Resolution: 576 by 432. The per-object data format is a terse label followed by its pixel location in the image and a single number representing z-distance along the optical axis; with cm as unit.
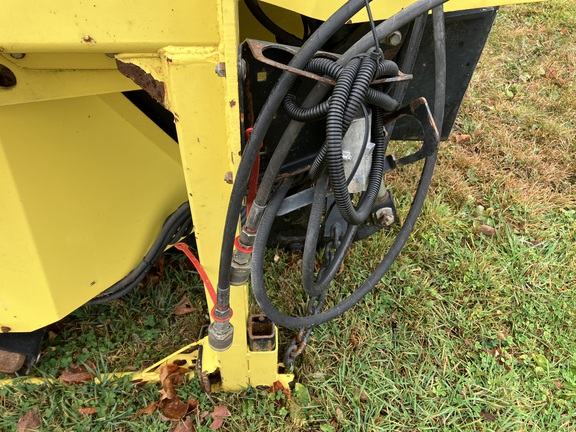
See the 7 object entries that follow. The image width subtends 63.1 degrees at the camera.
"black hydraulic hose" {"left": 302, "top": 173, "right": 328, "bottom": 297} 99
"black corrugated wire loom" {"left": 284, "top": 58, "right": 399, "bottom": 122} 85
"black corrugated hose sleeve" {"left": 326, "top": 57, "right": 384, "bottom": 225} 80
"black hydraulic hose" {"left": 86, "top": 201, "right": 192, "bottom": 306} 164
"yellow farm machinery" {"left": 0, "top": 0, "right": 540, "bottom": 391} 84
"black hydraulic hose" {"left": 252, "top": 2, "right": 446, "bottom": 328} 99
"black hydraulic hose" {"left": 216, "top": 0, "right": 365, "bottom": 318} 81
